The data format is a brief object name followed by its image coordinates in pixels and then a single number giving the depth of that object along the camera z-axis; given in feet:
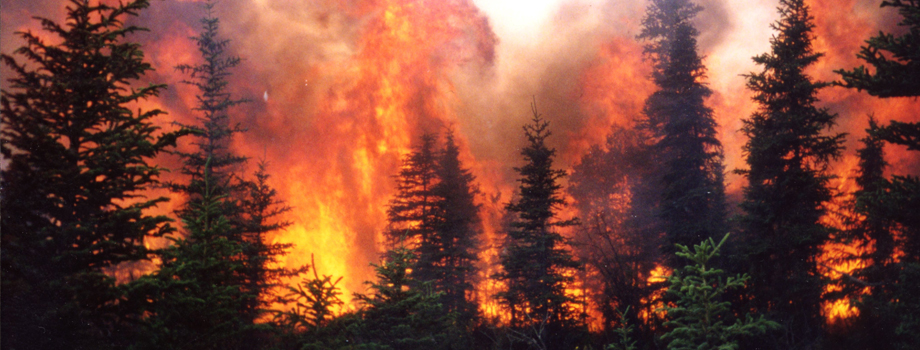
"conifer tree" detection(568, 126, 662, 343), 90.68
